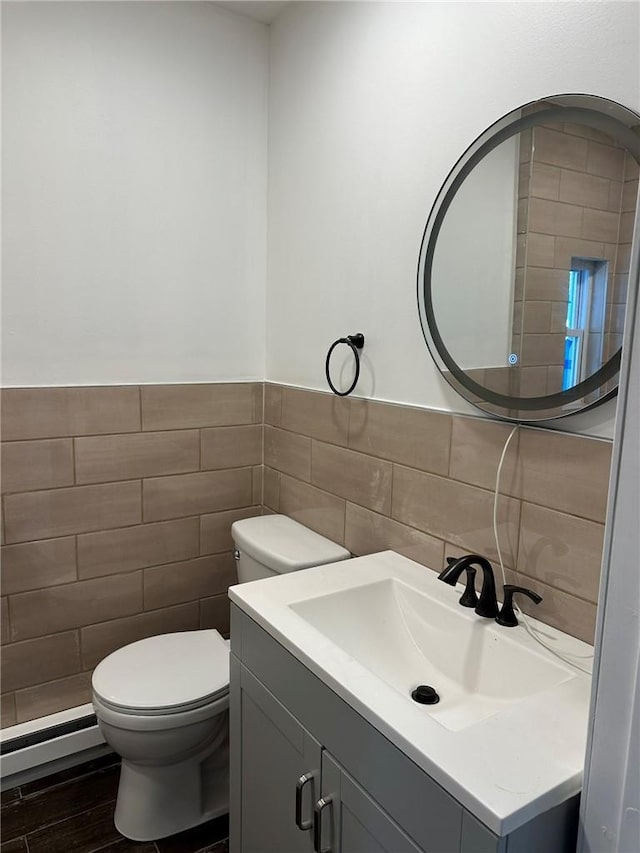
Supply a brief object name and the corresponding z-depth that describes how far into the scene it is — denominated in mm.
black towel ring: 1804
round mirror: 1132
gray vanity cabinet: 868
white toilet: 1662
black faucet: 1282
